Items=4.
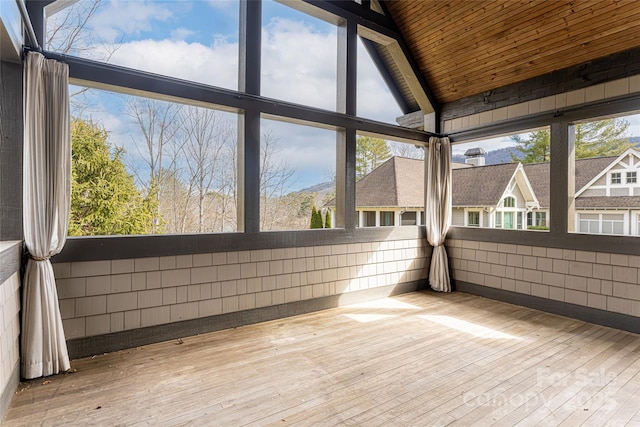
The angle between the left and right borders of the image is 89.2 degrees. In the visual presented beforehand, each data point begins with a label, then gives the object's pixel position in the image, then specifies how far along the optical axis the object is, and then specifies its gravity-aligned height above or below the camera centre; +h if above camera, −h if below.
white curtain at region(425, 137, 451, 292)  5.67 +0.17
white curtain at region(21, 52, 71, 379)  2.61 +0.09
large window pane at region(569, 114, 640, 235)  4.03 +0.40
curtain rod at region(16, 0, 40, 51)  2.39 +1.47
